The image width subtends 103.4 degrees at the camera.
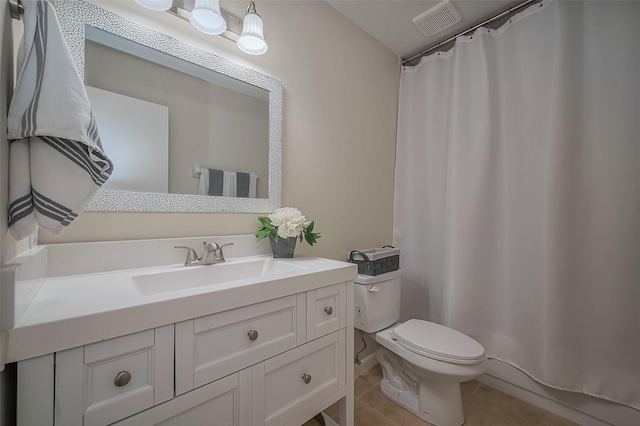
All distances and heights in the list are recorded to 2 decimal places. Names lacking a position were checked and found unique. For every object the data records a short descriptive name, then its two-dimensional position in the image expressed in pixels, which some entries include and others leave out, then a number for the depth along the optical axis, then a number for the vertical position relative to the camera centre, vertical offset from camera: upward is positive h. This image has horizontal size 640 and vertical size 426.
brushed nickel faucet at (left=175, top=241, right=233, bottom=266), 1.01 -0.20
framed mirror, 0.89 +0.39
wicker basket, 1.52 -0.30
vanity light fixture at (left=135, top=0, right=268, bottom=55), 1.00 +0.79
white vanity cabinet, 0.50 -0.42
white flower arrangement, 1.15 -0.07
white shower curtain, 1.23 +0.12
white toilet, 1.21 -0.71
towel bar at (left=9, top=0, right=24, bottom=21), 0.52 +0.41
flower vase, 1.21 -0.17
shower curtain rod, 1.52 +1.26
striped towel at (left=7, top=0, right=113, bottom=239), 0.49 +0.14
